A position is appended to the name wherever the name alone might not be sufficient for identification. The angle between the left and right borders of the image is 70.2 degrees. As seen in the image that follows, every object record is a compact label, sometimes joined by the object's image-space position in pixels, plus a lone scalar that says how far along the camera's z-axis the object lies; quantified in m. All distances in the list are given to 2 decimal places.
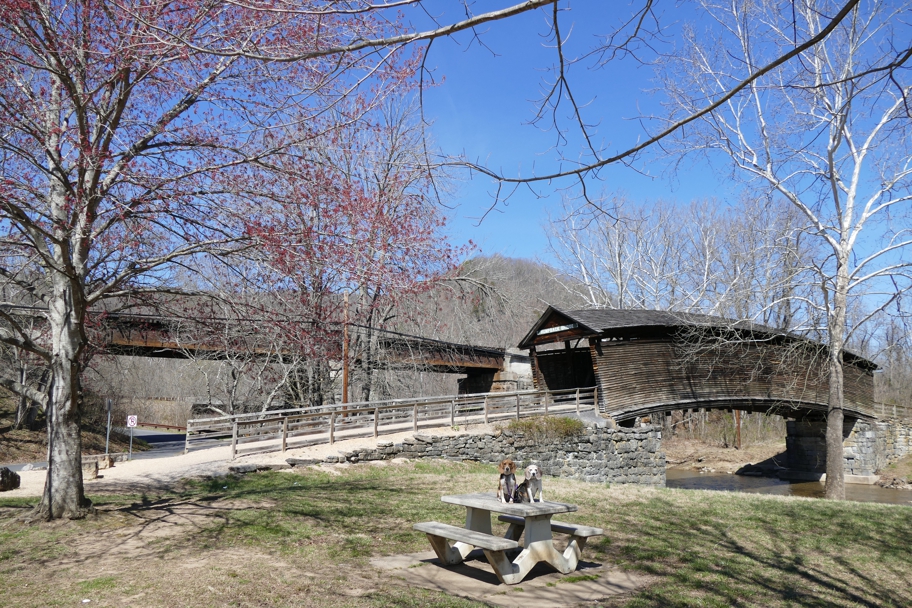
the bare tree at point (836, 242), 15.23
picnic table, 5.57
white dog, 6.05
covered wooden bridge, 21.55
